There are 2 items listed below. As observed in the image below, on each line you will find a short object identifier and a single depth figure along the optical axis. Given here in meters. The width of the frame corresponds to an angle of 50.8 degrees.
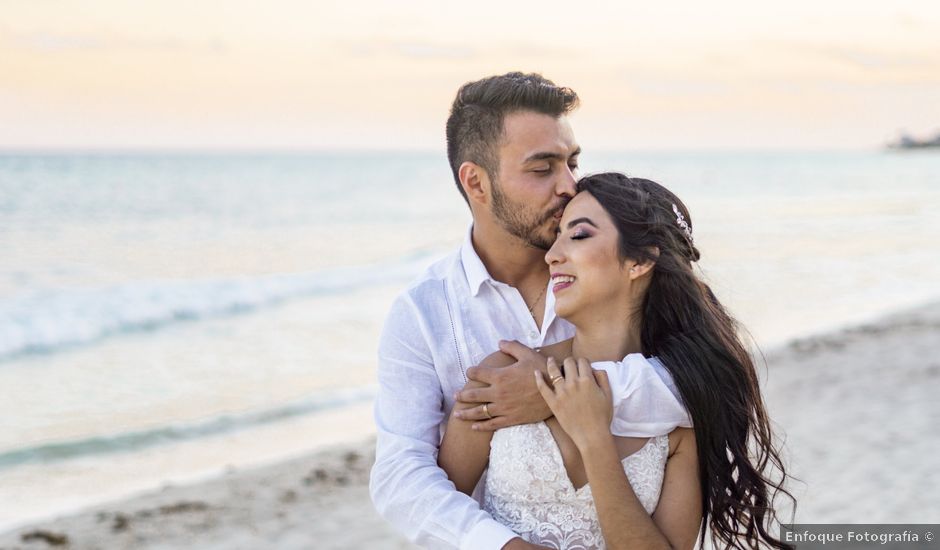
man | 2.74
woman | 2.64
